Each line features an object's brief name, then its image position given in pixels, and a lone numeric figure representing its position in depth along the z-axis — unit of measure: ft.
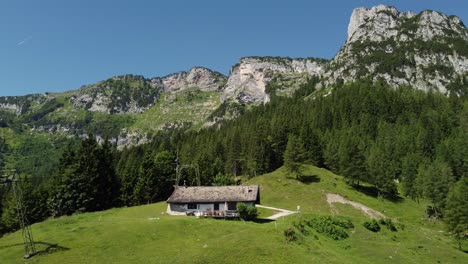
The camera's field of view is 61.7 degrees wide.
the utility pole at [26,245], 162.73
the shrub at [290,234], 177.37
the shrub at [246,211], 236.22
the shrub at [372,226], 246.27
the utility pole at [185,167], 355.07
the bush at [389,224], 254.88
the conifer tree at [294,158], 370.73
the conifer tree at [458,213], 263.49
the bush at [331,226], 221.85
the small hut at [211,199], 259.39
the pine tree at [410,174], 401.33
